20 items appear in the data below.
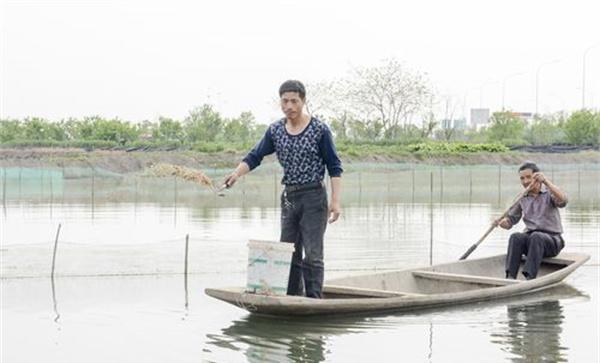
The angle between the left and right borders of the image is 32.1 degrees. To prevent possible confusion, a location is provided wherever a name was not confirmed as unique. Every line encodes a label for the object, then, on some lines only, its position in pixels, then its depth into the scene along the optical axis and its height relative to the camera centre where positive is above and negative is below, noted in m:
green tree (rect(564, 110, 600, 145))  59.03 +2.75
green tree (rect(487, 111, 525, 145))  63.53 +2.95
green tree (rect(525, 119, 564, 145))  64.44 +2.75
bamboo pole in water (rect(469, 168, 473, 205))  26.83 -0.51
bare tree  59.66 +4.78
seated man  9.38 -0.45
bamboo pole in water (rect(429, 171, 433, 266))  11.45 -0.73
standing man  7.50 +0.00
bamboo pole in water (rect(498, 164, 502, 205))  26.38 -0.52
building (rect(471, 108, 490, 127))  121.38 +7.32
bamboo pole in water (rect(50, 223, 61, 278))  9.80 -0.82
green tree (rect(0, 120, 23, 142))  55.67 +2.33
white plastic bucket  7.30 -0.64
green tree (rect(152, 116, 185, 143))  59.50 +2.46
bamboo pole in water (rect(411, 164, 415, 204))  27.21 -0.34
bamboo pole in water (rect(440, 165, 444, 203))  26.88 -0.53
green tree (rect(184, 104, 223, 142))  59.03 +2.87
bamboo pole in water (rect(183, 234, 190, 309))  9.87 -0.91
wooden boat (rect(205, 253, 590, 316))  7.39 -0.91
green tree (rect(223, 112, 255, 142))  60.62 +2.71
